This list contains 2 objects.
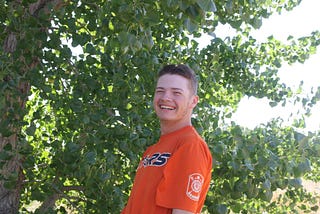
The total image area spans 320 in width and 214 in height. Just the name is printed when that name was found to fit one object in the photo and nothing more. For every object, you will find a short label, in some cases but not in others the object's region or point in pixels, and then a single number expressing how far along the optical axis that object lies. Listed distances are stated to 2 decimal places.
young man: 2.83
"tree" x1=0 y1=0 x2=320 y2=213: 3.75
